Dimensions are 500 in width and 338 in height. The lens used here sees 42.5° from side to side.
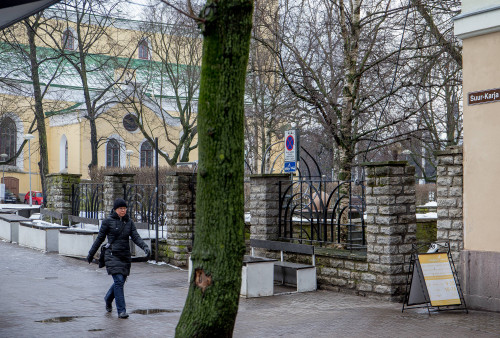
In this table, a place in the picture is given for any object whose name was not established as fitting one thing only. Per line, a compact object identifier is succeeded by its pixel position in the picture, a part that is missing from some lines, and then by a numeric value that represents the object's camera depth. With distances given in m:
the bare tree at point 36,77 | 26.71
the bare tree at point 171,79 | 35.31
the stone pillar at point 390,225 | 10.31
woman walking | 9.23
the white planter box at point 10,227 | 20.20
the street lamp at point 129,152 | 42.90
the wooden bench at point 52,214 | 19.83
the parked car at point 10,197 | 45.41
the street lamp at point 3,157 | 44.23
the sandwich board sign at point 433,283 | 9.35
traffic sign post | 15.10
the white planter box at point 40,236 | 17.53
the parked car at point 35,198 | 46.97
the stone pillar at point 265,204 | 12.90
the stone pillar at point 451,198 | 10.14
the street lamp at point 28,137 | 32.44
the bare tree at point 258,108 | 27.72
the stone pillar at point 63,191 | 19.89
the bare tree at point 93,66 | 26.59
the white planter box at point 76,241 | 16.02
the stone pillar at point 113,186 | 16.50
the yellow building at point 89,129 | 43.06
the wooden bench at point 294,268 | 11.48
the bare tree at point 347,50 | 15.72
